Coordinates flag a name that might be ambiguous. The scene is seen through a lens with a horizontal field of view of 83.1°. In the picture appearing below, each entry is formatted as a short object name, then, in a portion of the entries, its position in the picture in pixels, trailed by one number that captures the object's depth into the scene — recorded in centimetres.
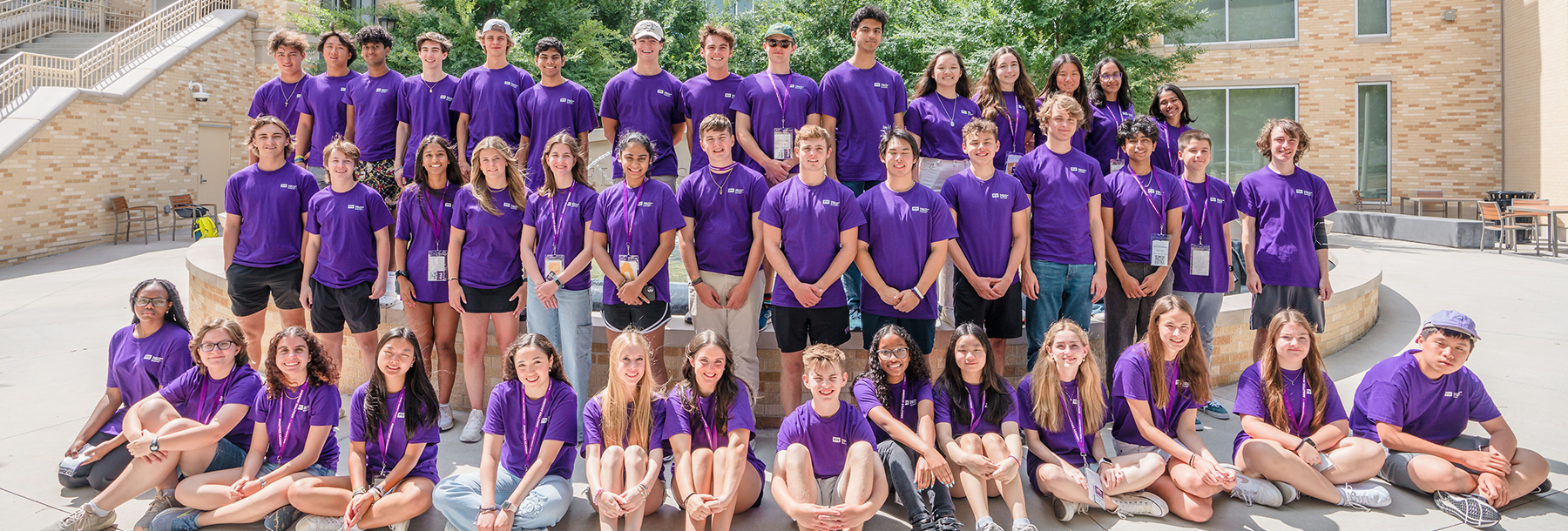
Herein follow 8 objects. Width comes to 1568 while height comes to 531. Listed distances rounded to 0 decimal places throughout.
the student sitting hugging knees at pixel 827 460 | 377
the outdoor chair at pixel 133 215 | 1595
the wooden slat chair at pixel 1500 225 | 1431
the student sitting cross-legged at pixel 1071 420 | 417
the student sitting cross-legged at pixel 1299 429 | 423
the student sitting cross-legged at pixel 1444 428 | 417
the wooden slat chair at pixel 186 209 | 1738
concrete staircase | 1981
